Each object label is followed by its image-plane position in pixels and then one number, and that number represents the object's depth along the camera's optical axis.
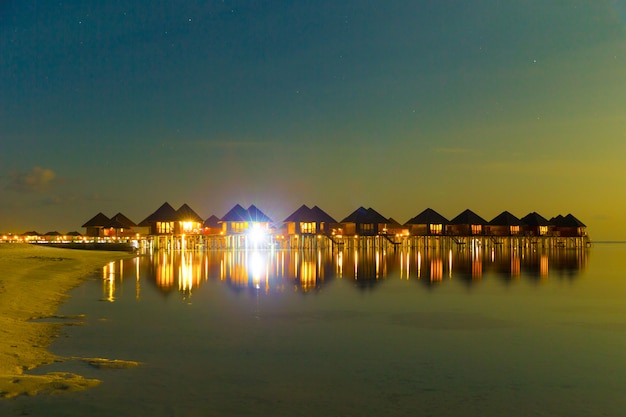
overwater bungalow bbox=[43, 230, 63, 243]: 69.22
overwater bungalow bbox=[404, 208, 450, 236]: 76.75
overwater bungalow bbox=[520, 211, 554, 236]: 80.31
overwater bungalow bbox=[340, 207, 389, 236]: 74.38
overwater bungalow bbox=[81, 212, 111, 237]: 74.50
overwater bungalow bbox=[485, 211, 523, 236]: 78.62
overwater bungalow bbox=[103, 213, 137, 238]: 75.12
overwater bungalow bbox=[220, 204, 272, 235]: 70.00
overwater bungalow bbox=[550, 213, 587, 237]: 83.19
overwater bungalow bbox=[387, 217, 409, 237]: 80.56
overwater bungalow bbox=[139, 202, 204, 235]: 66.62
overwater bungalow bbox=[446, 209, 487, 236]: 77.12
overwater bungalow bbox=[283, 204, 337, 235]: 70.44
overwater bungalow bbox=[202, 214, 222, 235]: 72.44
